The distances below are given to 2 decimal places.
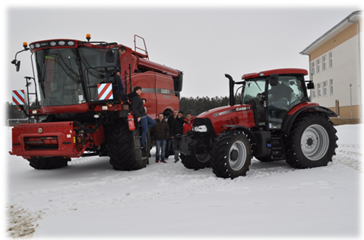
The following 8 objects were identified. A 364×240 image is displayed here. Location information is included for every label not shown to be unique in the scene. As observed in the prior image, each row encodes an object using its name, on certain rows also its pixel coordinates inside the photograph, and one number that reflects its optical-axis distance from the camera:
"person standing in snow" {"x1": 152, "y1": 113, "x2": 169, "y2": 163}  9.72
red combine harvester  7.50
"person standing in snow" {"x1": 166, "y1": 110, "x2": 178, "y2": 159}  10.20
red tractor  7.41
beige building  23.23
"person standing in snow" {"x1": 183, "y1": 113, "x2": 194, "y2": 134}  9.92
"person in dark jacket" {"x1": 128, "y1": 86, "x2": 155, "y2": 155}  8.07
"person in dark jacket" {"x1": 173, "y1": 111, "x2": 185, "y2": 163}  10.15
